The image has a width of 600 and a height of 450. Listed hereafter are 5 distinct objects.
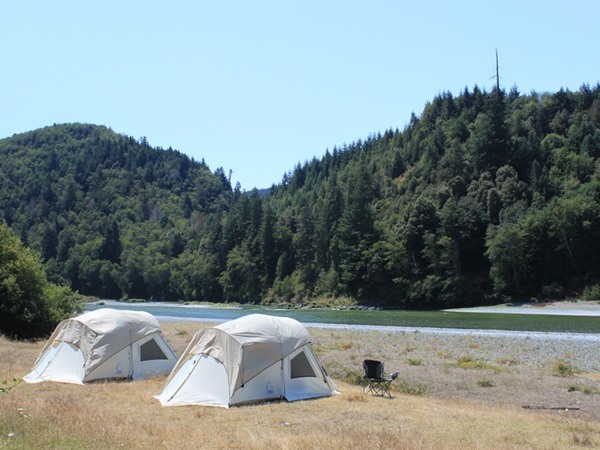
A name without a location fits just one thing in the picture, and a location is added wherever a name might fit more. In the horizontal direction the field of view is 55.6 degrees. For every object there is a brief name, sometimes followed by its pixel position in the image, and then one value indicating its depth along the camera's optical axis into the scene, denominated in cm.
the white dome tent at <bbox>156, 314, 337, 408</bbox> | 1662
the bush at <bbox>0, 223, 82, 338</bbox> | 3186
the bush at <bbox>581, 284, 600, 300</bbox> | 8000
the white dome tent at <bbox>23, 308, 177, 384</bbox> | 2012
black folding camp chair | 1830
